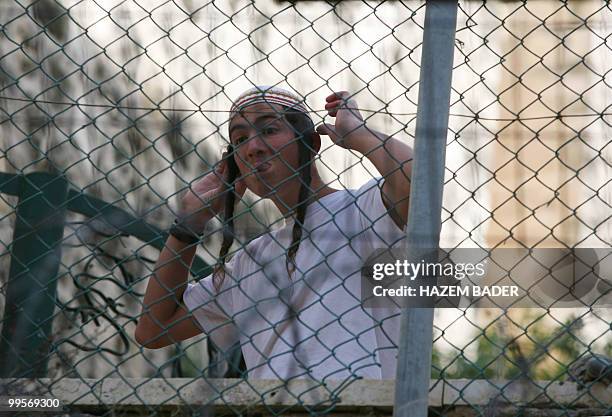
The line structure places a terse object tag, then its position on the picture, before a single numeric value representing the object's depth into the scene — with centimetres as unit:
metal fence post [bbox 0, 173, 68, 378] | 673
